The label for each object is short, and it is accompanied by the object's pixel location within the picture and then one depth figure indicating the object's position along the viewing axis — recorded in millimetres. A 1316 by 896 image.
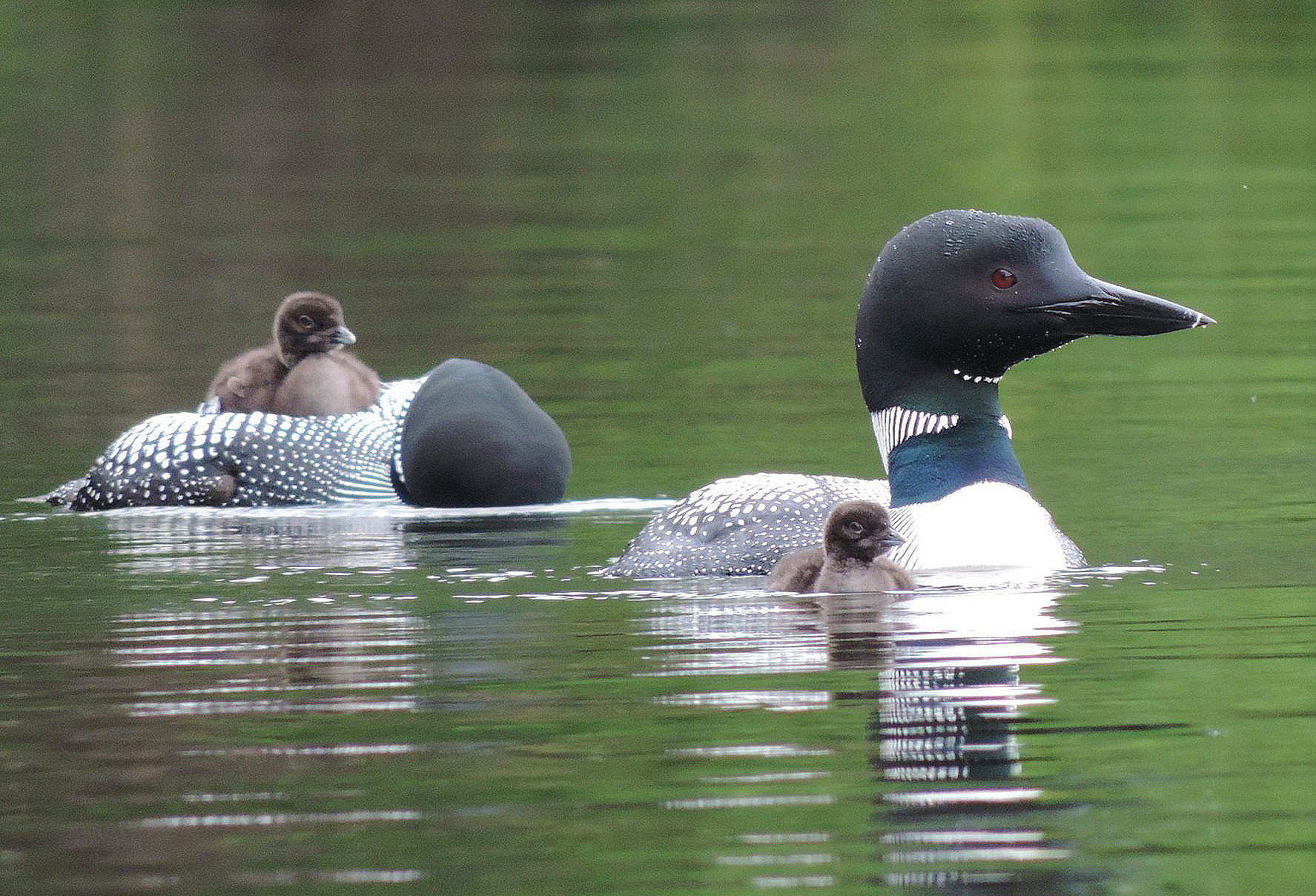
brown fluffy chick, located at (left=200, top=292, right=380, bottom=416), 23281
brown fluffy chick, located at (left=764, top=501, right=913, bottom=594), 15750
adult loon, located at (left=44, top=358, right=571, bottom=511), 22234
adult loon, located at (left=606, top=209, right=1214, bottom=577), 15992
